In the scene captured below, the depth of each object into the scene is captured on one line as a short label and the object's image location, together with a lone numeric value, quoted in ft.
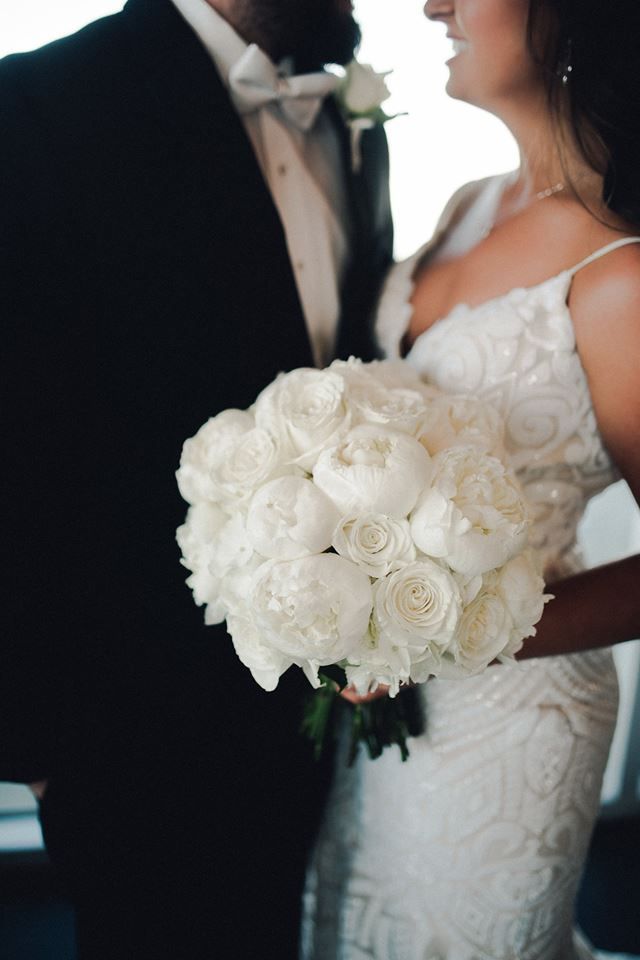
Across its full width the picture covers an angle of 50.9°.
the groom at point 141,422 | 3.54
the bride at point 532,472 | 3.66
